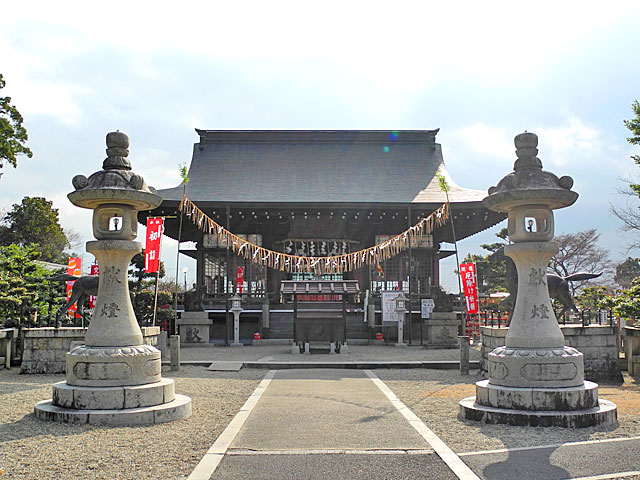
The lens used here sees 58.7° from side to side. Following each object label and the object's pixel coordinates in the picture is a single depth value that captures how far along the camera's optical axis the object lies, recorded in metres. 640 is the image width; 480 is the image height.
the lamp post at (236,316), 18.12
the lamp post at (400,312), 17.73
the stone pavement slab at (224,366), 11.92
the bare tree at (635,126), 11.74
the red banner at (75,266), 17.67
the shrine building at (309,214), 20.41
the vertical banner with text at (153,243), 15.03
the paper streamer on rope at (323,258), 18.66
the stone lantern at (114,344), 6.32
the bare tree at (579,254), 35.88
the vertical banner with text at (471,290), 16.75
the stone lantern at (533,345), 6.16
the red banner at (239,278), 21.66
